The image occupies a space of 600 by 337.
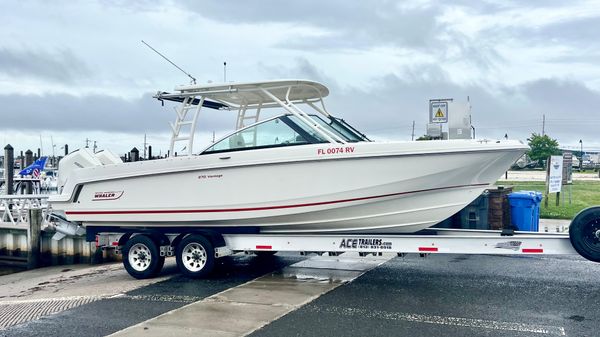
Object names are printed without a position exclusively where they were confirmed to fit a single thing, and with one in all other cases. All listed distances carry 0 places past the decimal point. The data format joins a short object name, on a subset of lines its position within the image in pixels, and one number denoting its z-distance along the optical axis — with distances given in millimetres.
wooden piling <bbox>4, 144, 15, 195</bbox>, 18875
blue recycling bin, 9594
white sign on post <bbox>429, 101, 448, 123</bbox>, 11516
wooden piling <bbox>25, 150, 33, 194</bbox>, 31416
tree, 52156
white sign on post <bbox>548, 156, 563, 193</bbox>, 14986
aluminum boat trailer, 7277
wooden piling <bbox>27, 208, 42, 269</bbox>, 13594
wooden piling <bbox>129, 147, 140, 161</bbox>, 16078
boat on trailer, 7789
